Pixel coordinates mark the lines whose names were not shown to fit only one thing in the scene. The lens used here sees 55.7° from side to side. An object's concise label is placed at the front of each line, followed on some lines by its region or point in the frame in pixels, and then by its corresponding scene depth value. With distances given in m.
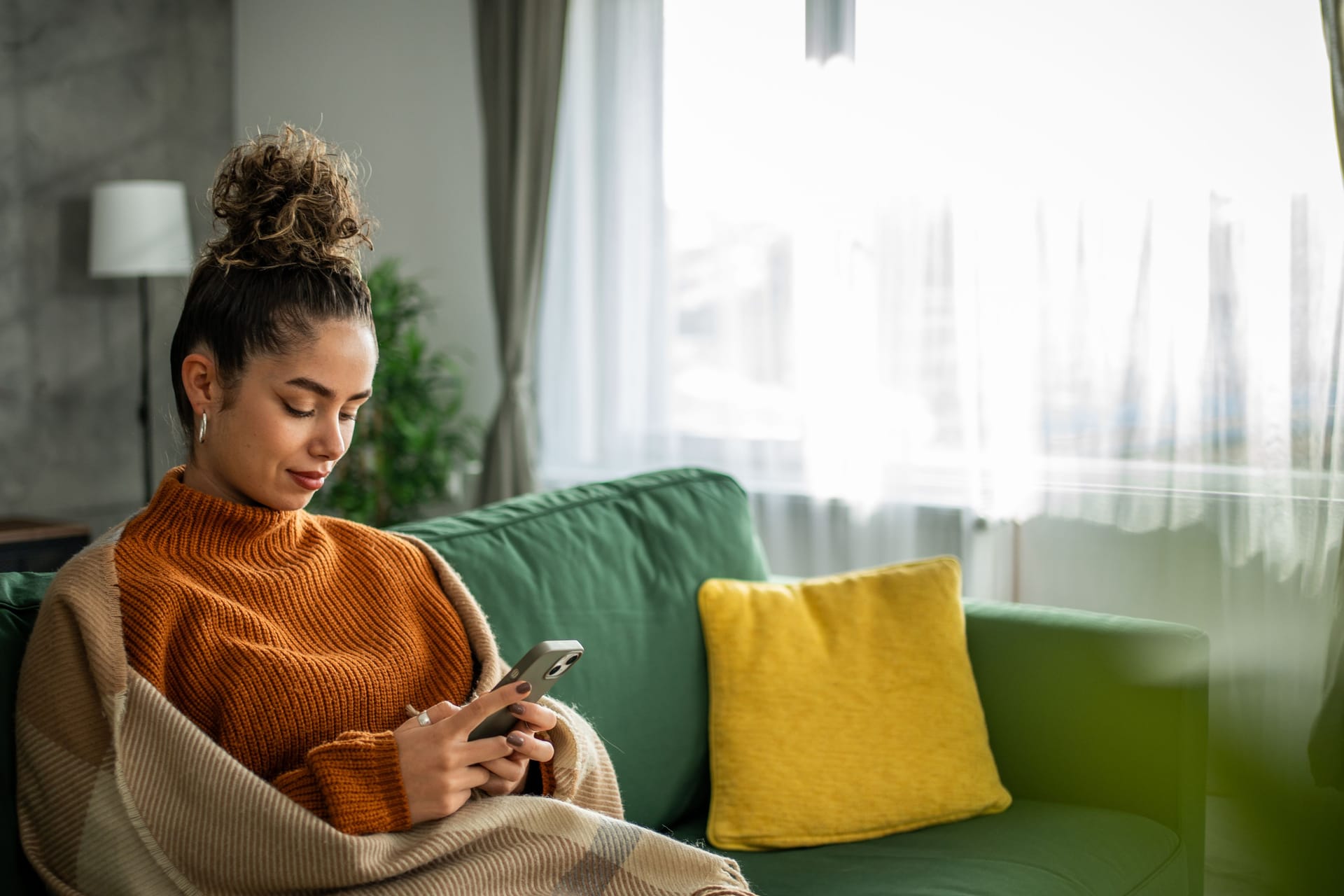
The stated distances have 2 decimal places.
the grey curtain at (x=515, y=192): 3.55
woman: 1.20
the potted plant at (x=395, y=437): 3.55
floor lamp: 3.80
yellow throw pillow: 1.90
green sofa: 1.78
